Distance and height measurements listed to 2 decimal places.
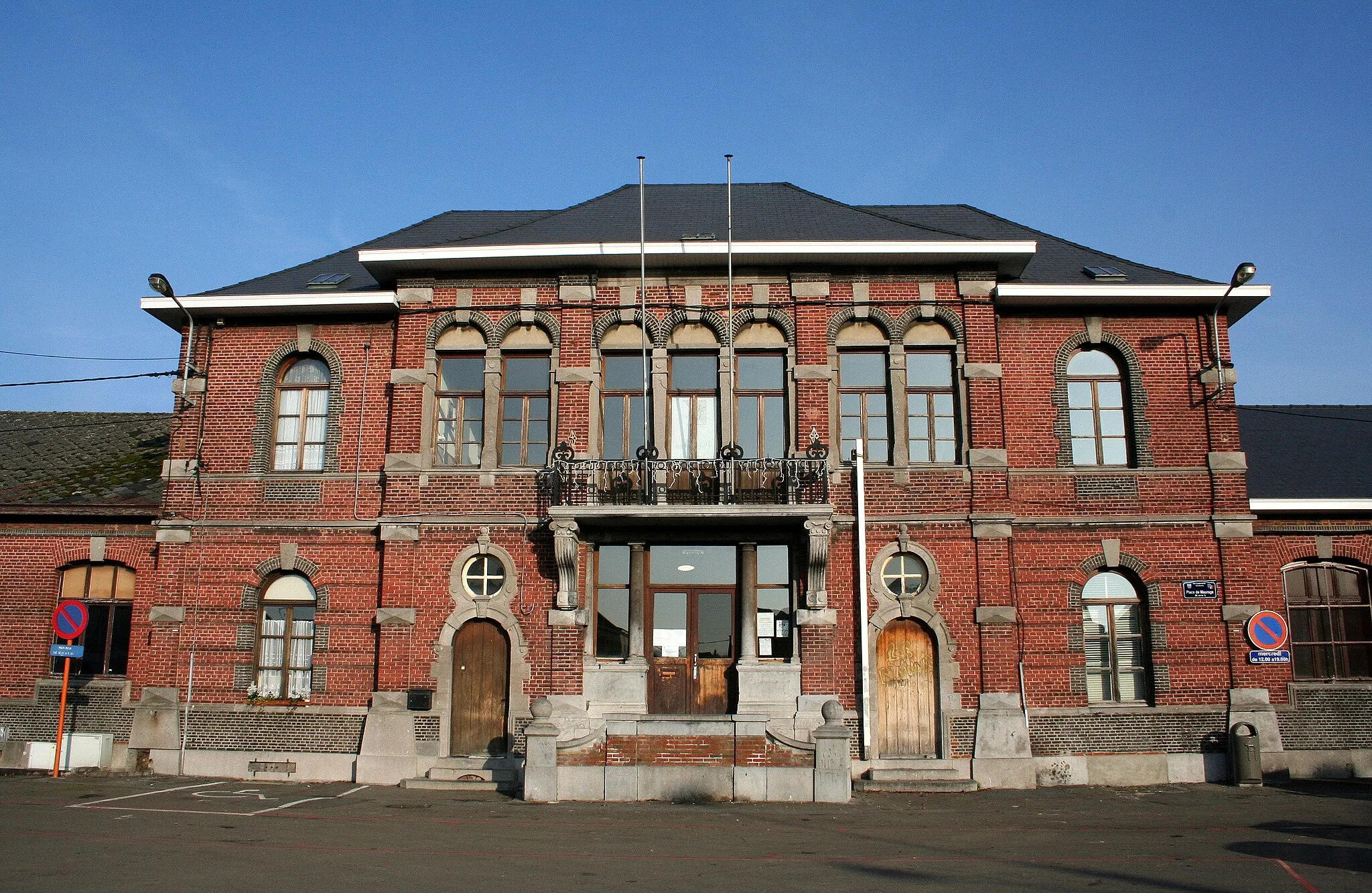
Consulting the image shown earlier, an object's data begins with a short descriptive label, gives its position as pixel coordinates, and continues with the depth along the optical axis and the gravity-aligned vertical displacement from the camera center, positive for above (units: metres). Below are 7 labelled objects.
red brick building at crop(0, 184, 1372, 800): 16.38 +2.05
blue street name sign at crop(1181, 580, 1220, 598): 16.83 +1.02
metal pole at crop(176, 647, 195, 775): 16.73 -1.08
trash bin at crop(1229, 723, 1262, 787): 15.91 -1.62
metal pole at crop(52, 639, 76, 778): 16.25 -1.05
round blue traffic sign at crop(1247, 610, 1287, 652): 16.53 +0.34
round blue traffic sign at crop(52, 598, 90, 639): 16.31 +0.47
